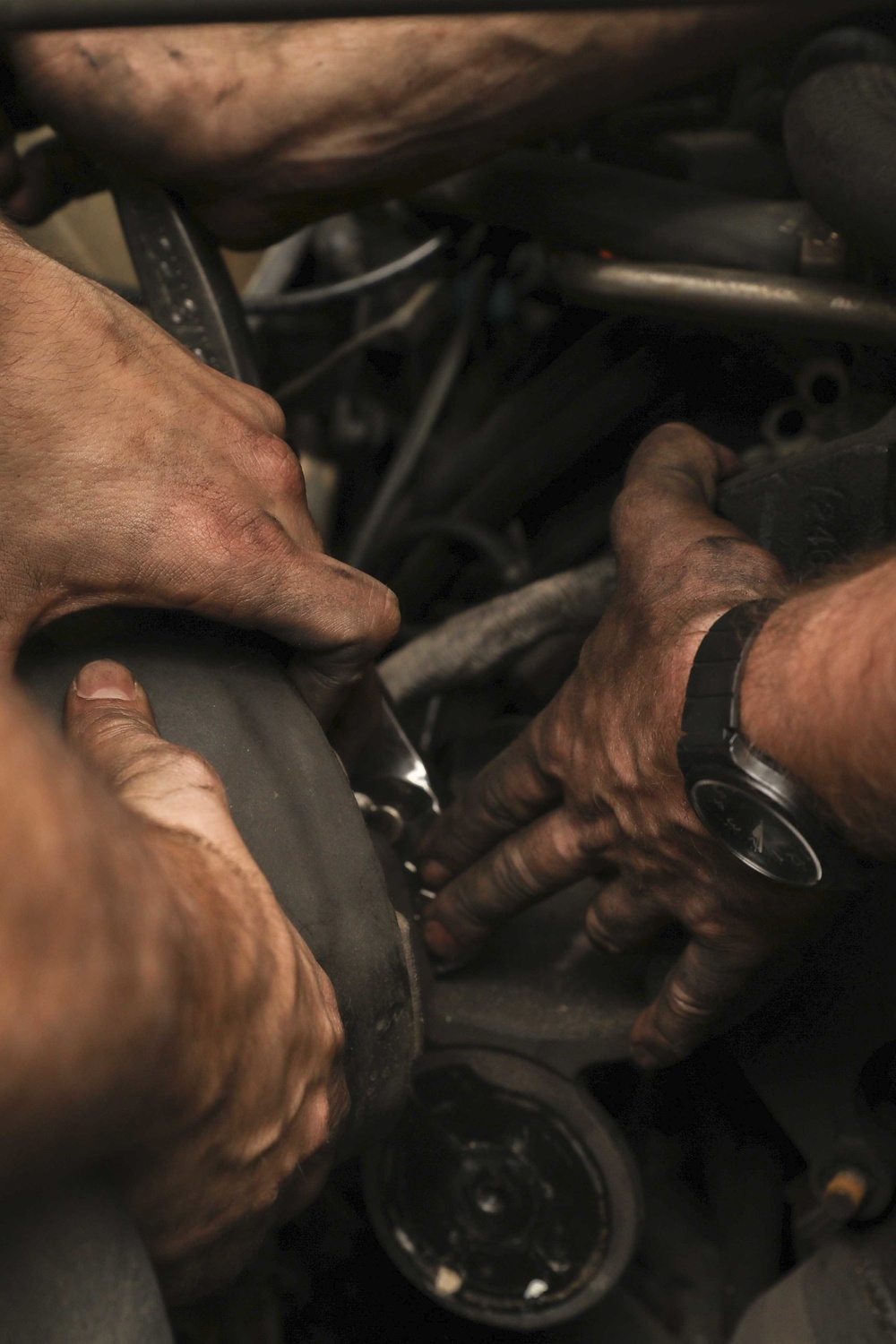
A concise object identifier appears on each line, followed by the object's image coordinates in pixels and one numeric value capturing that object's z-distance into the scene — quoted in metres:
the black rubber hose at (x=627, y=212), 0.91
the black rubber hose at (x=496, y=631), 0.94
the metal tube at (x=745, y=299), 0.83
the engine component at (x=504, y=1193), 0.75
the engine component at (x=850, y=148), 0.76
